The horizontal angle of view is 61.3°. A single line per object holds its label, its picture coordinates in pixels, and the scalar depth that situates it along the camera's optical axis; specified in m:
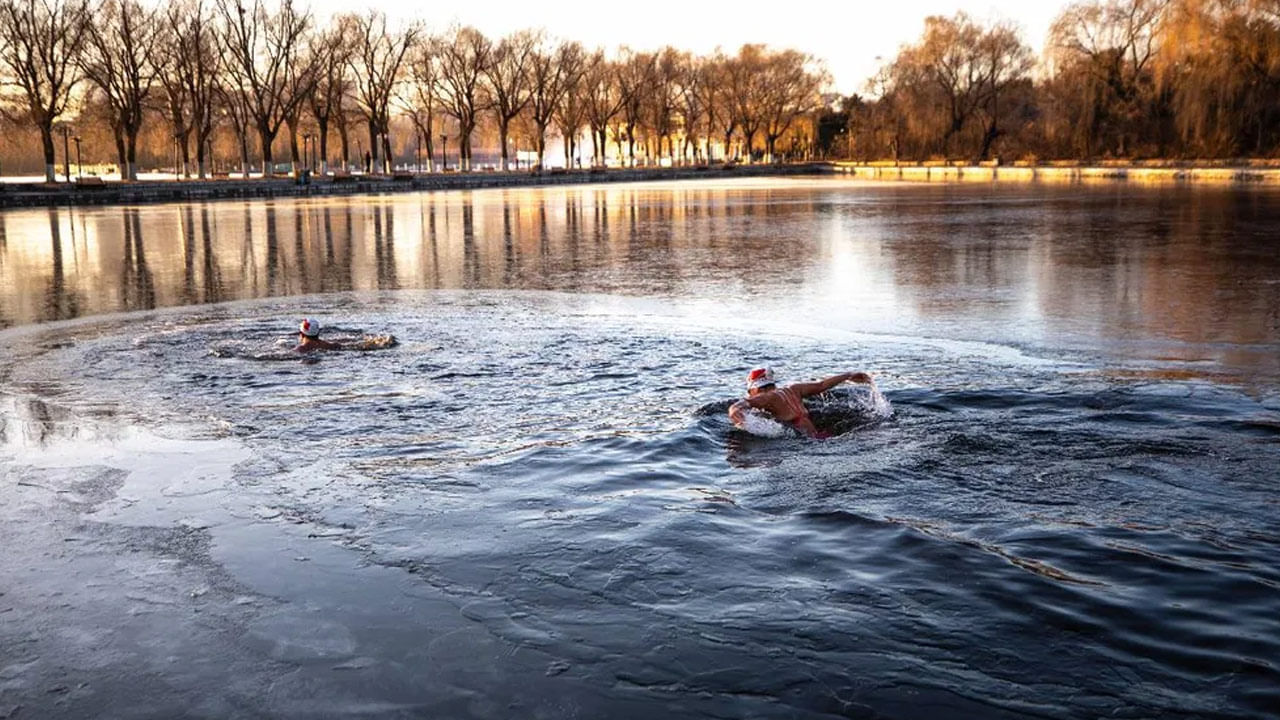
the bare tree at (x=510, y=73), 85.69
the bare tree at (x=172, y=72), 64.94
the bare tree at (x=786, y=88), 108.50
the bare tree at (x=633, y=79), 100.38
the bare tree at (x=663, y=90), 103.12
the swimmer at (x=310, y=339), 11.27
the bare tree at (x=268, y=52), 65.62
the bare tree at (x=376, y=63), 76.31
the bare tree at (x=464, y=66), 83.38
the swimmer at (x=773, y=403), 7.93
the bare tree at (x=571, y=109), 90.56
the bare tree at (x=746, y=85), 107.88
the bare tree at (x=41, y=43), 55.38
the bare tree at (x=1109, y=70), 61.44
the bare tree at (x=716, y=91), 107.25
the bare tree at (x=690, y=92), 107.25
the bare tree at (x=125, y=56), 60.62
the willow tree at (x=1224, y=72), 49.38
